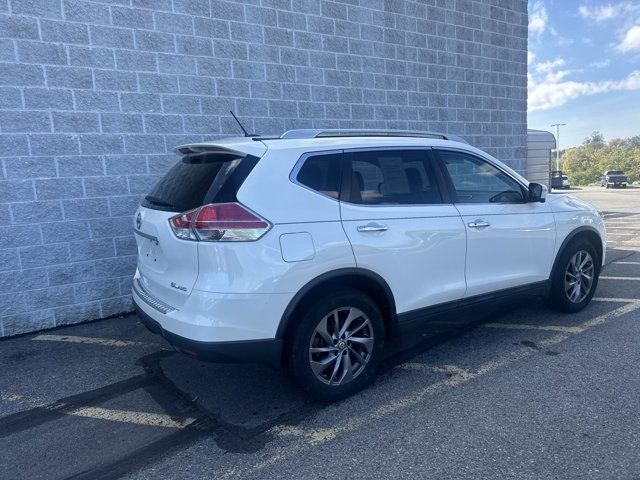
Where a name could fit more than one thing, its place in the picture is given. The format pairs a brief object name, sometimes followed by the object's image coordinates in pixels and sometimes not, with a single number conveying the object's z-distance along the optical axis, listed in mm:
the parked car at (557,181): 40812
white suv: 3010
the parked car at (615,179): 43312
